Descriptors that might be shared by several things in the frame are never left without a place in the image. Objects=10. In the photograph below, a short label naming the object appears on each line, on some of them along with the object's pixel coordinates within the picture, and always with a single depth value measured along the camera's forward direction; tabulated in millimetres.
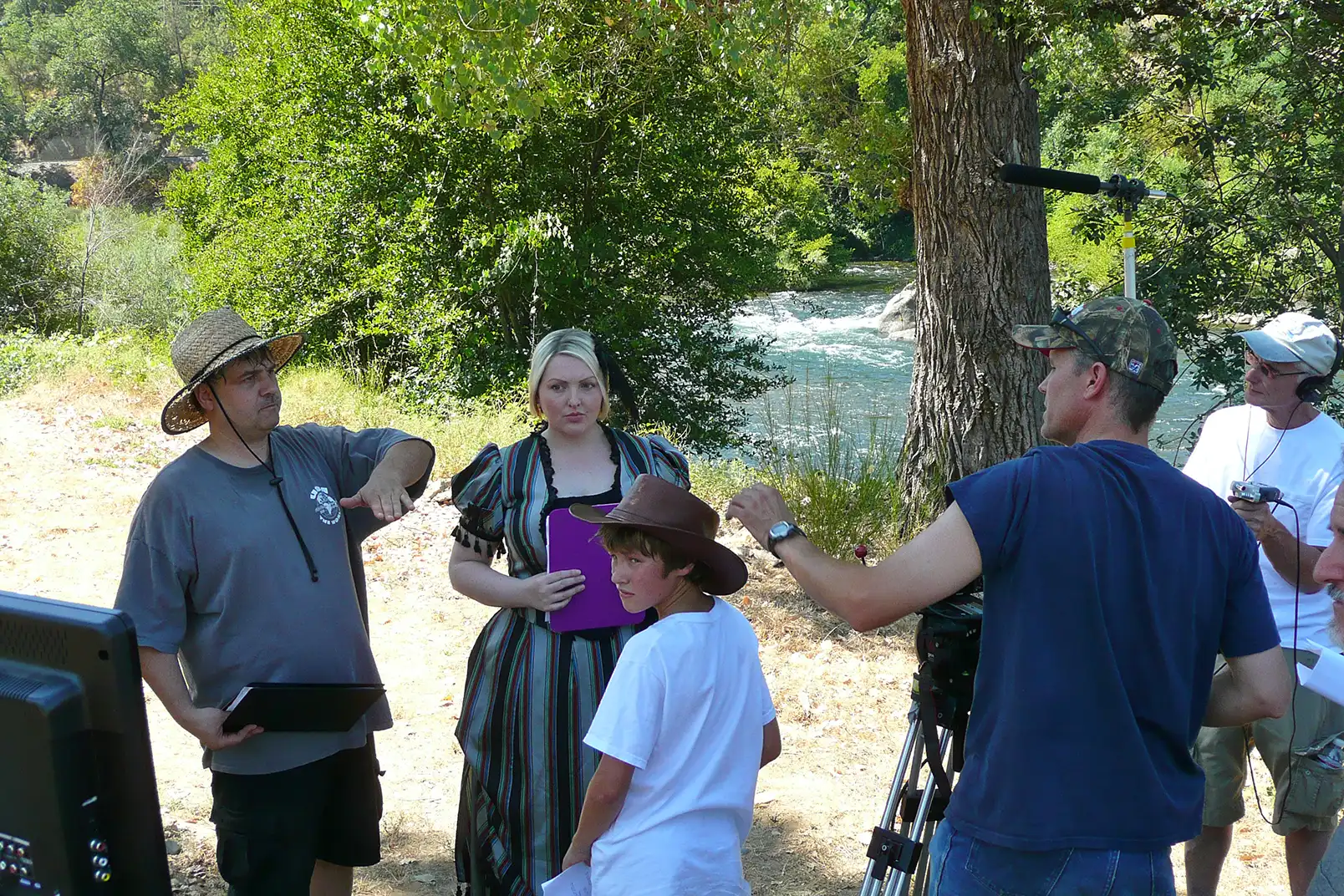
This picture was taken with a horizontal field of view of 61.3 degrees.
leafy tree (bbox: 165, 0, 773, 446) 12906
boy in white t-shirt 2223
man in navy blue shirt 1960
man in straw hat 2688
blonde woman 2852
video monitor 1139
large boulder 22562
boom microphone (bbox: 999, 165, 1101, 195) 3268
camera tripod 2365
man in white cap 3166
